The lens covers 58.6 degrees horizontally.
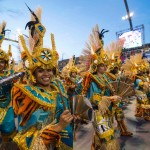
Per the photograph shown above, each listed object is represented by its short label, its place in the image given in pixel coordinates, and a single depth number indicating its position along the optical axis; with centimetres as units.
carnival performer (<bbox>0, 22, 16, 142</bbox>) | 227
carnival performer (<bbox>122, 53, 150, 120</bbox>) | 455
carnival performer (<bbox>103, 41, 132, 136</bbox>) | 354
